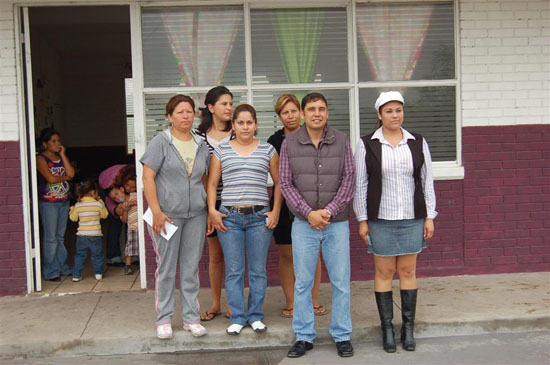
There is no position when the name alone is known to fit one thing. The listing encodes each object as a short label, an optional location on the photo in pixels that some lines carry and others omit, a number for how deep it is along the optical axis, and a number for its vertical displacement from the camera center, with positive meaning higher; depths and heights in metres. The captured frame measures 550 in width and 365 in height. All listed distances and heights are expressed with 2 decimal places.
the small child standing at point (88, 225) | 6.58 -0.62
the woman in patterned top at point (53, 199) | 6.54 -0.32
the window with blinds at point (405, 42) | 6.22 +1.21
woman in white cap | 4.45 -0.30
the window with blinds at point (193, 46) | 6.05 +1.19
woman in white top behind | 4.86 +0.26
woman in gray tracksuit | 4.53 -0.29
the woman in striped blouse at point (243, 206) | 4.59 -0.31
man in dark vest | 4.38 -0.31
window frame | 6.06 +0.79
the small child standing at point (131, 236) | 6.82 -0.77
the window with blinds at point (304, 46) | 6.18 +1.18
